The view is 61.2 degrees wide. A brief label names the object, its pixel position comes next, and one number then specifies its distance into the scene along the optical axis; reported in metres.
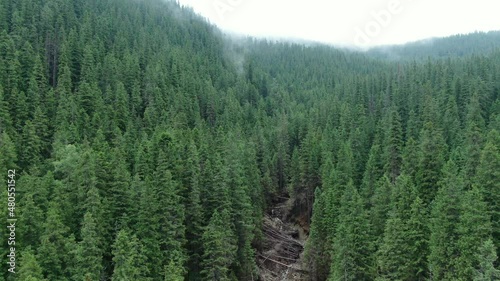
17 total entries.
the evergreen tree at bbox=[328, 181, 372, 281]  41.78
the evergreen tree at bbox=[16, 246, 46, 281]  32.28
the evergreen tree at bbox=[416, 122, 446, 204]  48.94
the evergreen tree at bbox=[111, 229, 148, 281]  34.88
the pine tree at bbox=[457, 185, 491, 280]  32.34
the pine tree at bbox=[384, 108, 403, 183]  63.80
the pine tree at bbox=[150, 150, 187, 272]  42.59
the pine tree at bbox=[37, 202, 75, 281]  35.91
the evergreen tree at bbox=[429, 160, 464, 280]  33.78
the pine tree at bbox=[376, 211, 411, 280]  37.28
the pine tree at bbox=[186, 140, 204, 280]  47.72
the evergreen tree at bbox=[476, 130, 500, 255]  36.18
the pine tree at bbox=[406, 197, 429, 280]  37.62
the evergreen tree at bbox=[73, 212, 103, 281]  35.75
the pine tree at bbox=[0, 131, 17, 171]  49.28
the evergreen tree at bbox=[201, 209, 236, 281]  43.97
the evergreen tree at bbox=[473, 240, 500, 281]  29.08
